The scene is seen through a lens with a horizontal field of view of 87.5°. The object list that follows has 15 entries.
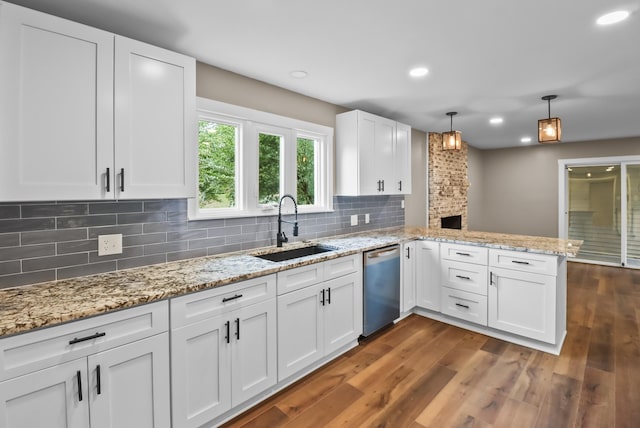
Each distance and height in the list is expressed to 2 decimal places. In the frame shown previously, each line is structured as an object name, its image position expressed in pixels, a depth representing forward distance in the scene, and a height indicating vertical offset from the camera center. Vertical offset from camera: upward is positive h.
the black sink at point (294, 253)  2.76 -0.36
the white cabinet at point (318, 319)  2.27 -0.82
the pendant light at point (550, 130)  3.04 +0.74
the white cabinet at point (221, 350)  1.74 -0.79
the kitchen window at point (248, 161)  2.59 +0.44
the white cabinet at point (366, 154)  3.47 +0.62
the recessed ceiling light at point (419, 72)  2.64 +1.13
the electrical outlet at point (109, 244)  2.00 -0.20
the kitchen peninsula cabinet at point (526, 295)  2.78 -0.74
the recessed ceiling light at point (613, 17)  1.82 +1.08
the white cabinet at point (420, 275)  3.49 -0.68
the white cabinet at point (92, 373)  1.27 -0.68
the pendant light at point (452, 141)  3.70 +0.79
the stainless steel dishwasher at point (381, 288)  2.98 -0.72
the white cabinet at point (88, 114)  1.48 +0.50
